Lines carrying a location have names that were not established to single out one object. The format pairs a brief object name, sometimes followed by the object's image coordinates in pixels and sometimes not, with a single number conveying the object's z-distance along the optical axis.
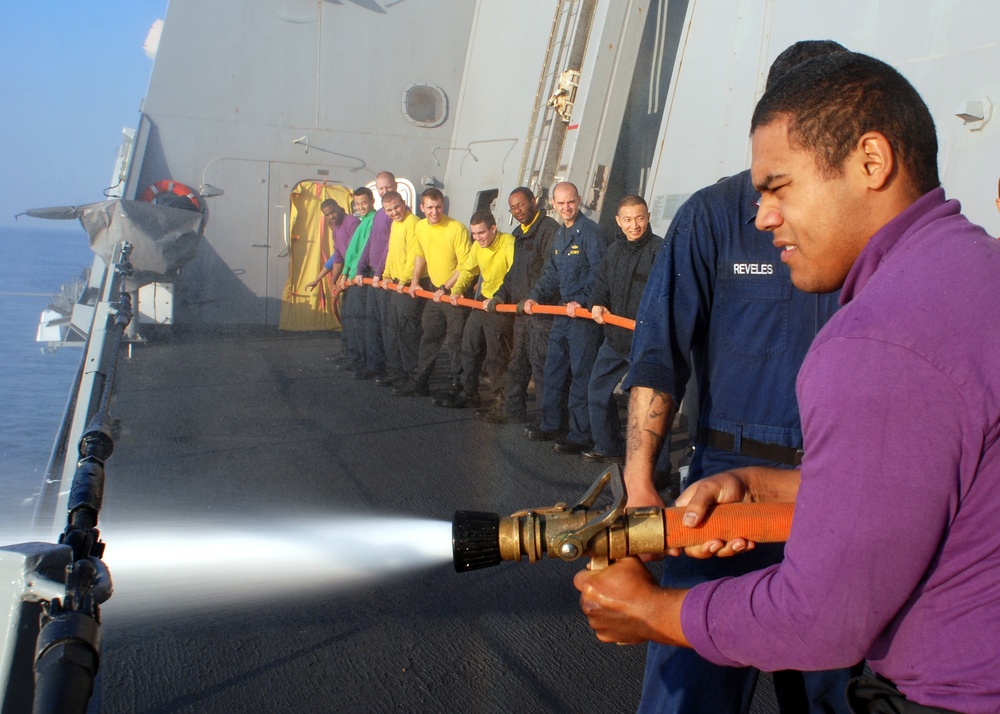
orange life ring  14.63
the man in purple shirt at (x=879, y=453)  1.08
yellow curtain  15.80
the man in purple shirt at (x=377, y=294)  11.28
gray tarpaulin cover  12.71
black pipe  1.13
